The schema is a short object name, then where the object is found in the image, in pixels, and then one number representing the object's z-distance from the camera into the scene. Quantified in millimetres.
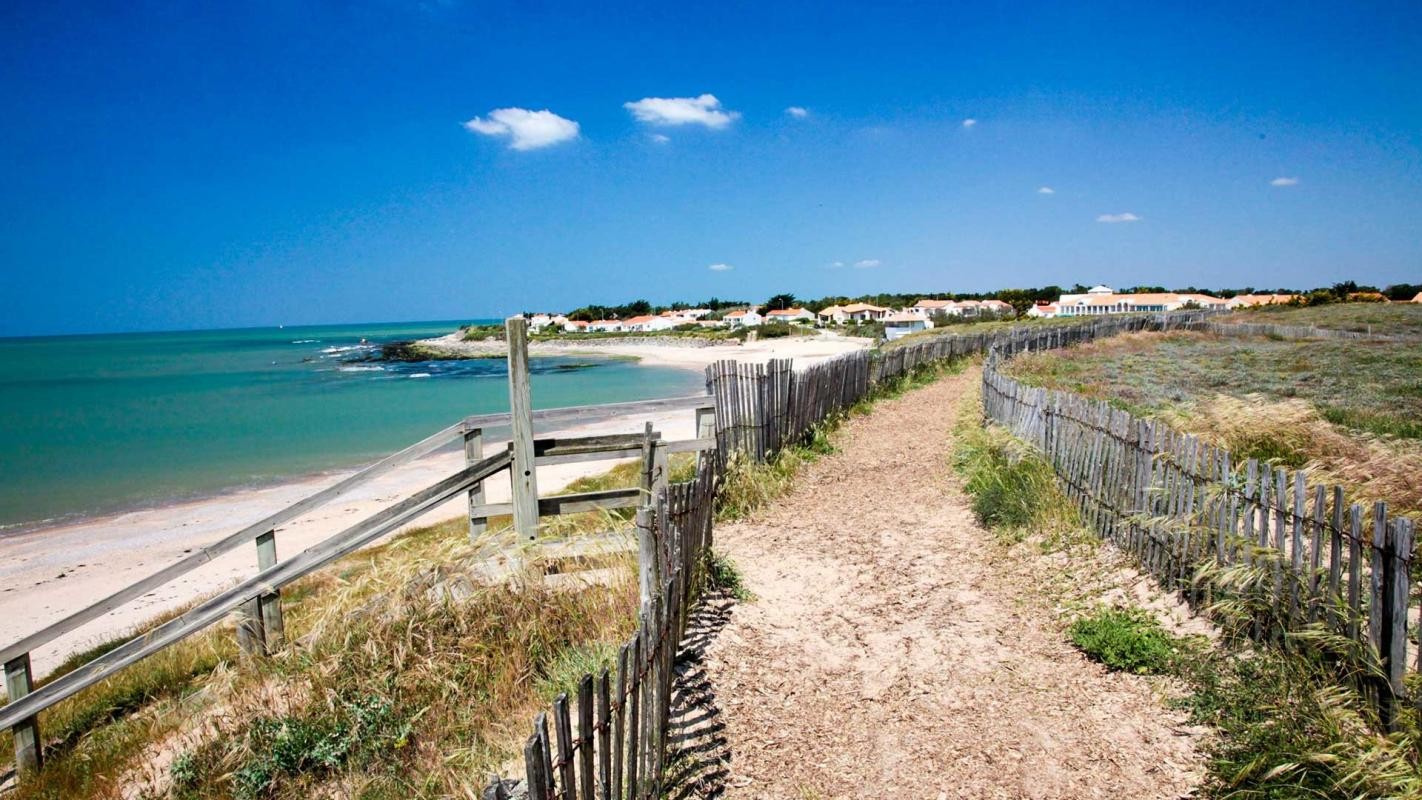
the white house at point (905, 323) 80625
